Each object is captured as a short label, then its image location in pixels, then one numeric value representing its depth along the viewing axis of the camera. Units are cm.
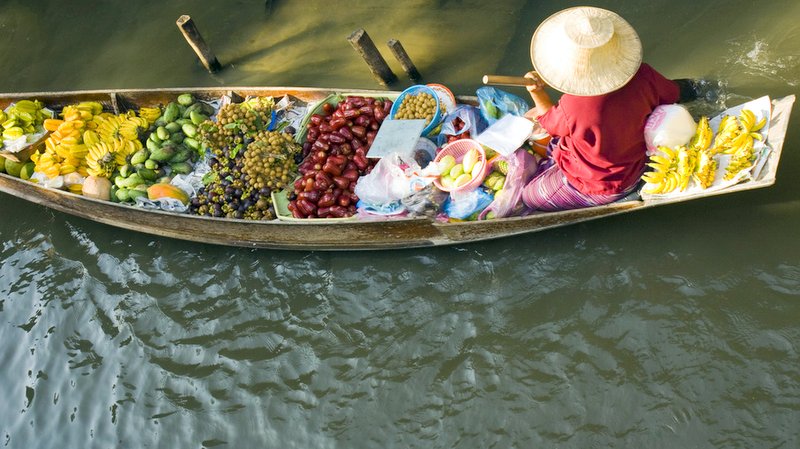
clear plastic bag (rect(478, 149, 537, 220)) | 419
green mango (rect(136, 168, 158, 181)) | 515
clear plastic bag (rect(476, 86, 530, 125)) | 454
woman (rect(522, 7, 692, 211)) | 338
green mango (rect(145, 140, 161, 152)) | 525
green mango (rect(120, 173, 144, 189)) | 509
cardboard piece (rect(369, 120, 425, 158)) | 434
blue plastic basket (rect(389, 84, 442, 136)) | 457
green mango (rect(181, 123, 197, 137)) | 524
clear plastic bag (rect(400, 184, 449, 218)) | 431
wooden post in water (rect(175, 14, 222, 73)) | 602
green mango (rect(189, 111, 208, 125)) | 528
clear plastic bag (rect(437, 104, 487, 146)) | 450
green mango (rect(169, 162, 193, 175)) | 516
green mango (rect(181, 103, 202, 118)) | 539
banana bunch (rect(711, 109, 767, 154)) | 366
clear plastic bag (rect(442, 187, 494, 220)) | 423
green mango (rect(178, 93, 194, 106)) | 545
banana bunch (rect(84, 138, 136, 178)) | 520
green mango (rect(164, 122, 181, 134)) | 530
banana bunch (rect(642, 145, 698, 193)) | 368
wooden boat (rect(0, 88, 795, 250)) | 403
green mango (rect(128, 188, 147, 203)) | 504
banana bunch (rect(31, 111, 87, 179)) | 527
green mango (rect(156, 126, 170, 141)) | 525
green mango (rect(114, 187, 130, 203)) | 507
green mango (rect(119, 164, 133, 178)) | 518
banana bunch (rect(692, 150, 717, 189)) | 365
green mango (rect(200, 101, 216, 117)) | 549
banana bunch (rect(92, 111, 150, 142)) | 538
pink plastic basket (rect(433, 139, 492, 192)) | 416
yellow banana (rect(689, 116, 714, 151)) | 373
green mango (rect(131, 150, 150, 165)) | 520
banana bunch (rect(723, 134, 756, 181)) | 359
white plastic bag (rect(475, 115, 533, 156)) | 415
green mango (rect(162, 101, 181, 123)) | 539
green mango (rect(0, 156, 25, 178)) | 546
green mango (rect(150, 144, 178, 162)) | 515
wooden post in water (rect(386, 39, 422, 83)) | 538
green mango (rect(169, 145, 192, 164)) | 521
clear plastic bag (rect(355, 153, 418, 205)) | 433
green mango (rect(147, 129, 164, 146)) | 528
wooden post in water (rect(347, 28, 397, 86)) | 532
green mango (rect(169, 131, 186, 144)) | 530
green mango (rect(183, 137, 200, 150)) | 521
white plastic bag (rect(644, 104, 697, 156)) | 363
